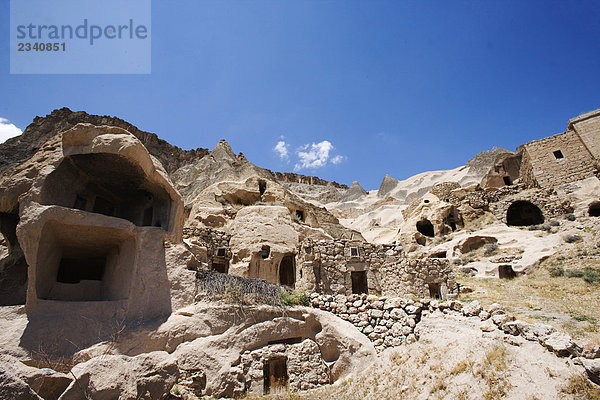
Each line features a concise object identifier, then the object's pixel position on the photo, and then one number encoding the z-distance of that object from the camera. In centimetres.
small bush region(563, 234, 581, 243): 1377
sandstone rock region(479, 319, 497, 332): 652
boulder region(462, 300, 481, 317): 739
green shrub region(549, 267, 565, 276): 1143
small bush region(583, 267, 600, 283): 1030
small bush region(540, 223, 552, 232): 1599
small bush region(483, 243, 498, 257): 1557
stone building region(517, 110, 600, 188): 1972
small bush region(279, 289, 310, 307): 836
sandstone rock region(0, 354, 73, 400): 444
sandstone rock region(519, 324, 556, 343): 560
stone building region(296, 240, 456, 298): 1065
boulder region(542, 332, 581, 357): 509
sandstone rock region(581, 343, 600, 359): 477
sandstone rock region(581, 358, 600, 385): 446
